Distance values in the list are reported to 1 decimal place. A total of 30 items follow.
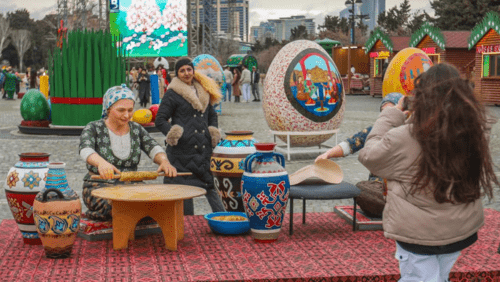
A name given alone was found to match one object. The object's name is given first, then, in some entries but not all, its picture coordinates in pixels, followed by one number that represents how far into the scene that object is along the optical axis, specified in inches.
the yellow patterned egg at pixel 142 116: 632.1
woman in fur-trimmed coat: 258.7
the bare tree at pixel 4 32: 3555.6
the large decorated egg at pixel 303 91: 420.2
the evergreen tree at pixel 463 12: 1497.5
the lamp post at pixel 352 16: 1313.7
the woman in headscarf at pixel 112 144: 226.4
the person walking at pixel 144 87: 957.2
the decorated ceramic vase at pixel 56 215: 199.2
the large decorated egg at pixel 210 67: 745.0
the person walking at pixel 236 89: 1144.8
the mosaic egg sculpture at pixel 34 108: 627.3
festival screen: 1251.2
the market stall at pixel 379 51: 1186.0
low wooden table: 213.5
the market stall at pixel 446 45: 1045.8
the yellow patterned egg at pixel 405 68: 460.5
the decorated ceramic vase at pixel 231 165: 252.8
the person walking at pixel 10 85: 1275.8
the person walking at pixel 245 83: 1063.0
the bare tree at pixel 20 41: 3548.2
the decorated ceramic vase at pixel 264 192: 217.3
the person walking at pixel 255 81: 1107.9
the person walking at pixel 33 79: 1258.4
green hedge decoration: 580.7
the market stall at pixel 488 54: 906.1
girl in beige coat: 123.6
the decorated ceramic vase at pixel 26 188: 217.2
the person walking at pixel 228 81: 1118.6
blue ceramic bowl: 233.6
